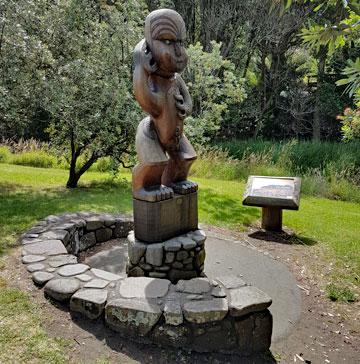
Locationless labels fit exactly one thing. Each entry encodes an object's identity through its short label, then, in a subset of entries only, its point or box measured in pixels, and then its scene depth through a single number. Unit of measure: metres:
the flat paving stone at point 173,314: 2.75
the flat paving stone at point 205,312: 2.75
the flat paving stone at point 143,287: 2.98
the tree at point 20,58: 5.96
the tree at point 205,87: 8.45
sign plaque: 5.32
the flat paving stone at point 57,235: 4.31
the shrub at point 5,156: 10.82
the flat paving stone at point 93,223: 4.95
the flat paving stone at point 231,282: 3.12
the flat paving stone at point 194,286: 3.04
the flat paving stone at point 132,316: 2.77
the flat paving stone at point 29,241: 4.19
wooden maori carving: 3.36
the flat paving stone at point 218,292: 2.95
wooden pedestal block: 3.60
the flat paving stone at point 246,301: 2.79
